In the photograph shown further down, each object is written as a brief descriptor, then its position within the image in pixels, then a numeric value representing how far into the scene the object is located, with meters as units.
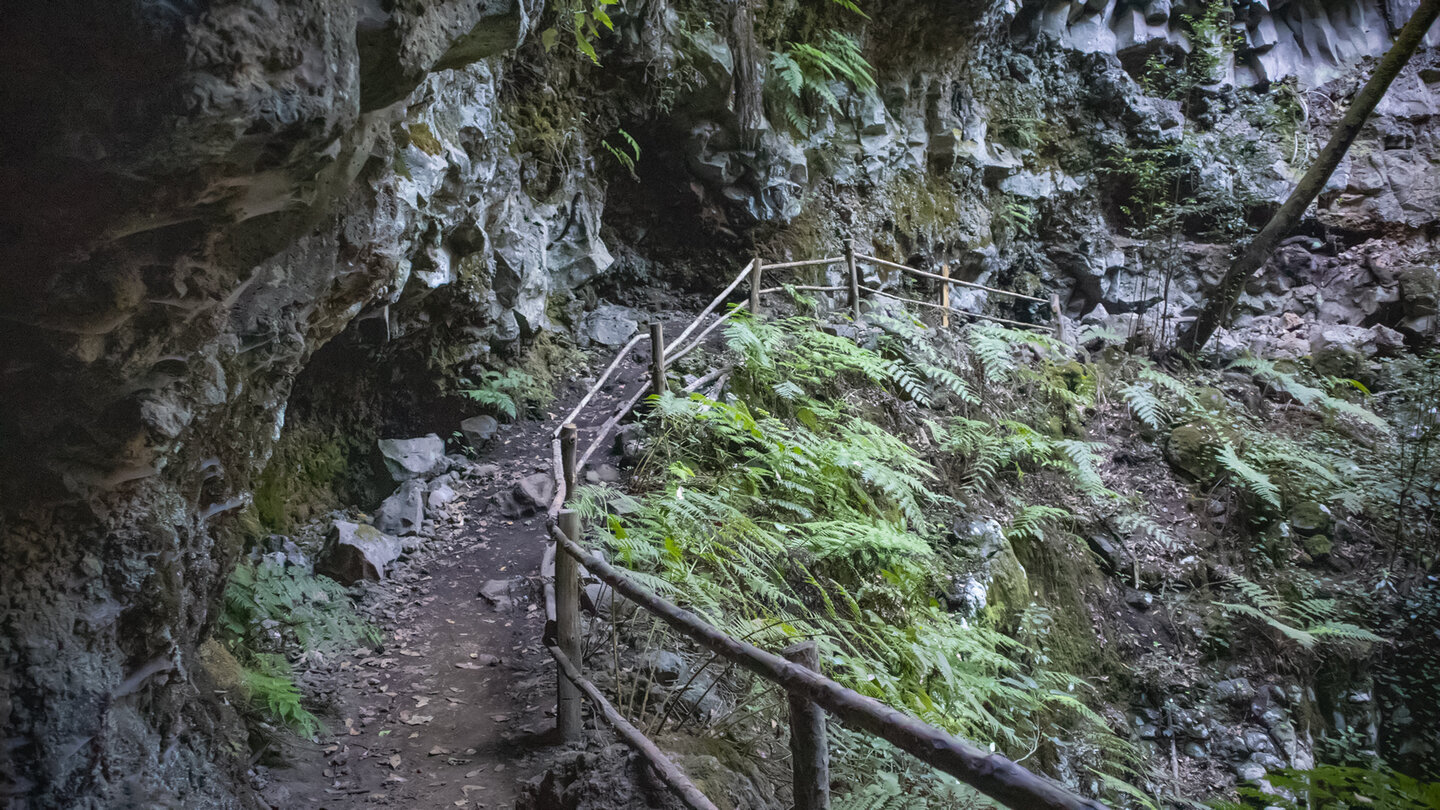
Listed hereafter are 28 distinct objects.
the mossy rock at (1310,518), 7.30
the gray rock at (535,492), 5.96
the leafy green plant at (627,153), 8.35
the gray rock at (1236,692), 5.91
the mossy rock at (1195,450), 7.83
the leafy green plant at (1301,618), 5.79
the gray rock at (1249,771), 5.30
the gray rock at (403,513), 5.46
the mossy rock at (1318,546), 7.17
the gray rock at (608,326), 8.62
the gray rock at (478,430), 6.65
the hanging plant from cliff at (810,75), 9.26
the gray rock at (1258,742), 5.54
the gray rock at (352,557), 4.89
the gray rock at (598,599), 3.91
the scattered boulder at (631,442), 5.90
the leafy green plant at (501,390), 6.77
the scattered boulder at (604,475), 5.63
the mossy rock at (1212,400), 8.49
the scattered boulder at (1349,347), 10.59
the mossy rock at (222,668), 3.35
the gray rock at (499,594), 4.79
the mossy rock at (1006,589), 5.39
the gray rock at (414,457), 5.94
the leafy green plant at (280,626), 3.45
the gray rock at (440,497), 5.83
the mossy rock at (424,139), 4.82
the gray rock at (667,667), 3.34
